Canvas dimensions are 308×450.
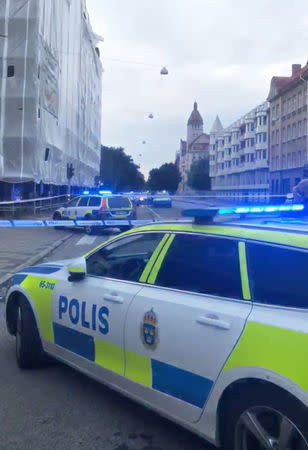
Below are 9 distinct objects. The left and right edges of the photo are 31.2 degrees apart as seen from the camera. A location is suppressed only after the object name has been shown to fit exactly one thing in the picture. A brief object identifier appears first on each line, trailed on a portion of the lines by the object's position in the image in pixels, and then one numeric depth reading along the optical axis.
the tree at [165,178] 122.00
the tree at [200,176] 117.93
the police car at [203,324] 2.76
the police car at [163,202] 44.00
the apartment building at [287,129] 57.88
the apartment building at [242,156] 79.38
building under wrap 23.33
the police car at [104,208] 20.94
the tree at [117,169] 91.75
